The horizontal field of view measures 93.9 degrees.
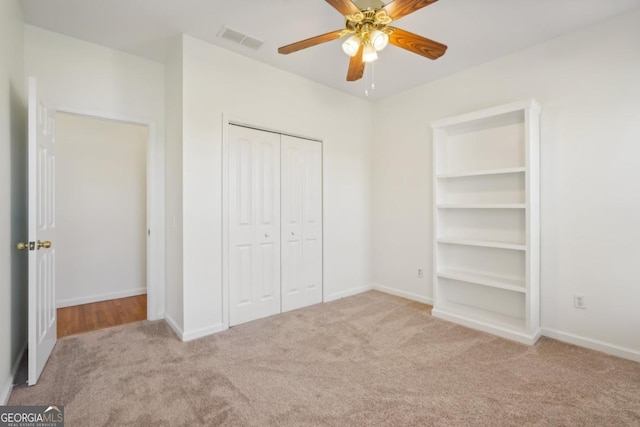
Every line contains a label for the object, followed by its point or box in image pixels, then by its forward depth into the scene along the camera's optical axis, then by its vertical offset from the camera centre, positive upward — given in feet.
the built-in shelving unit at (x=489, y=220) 8.84 -0.23
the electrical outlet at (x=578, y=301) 8.48 -2.52
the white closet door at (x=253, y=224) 9.92 -0.35
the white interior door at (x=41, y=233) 6.47 -0.44
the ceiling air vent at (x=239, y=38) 8.59 +5.27
